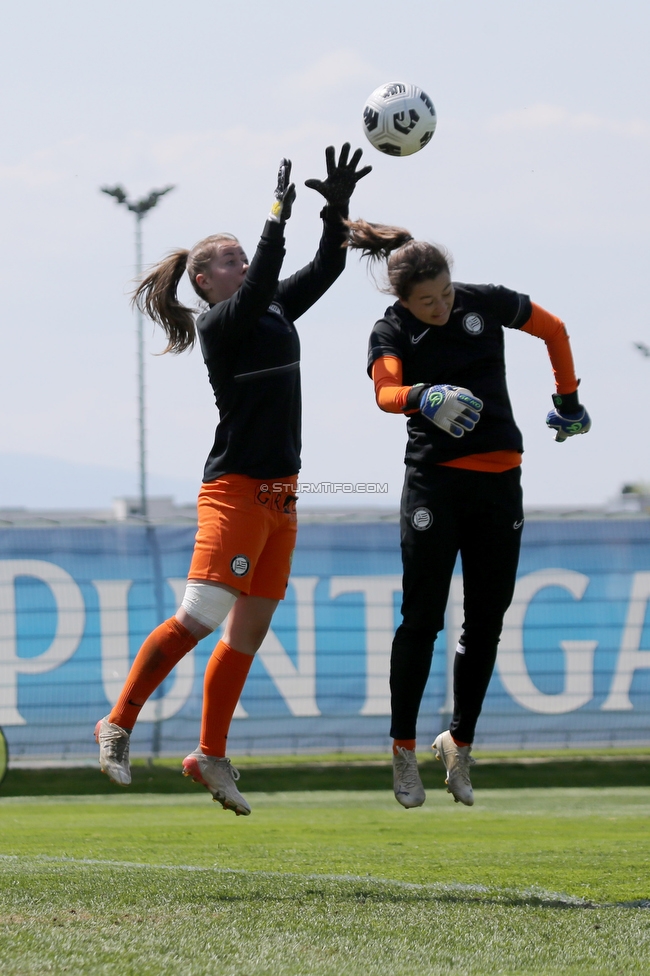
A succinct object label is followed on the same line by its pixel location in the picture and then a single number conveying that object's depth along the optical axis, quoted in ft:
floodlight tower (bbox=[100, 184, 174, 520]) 116.88
